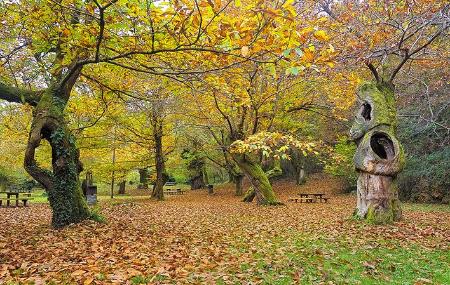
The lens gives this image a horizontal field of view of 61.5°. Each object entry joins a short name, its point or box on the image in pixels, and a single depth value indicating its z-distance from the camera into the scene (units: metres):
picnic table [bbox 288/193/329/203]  21.23
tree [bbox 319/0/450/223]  10.19
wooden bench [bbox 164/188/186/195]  33.81
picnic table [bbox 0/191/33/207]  19.72
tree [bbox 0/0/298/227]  5.36
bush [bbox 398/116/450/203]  18.56
